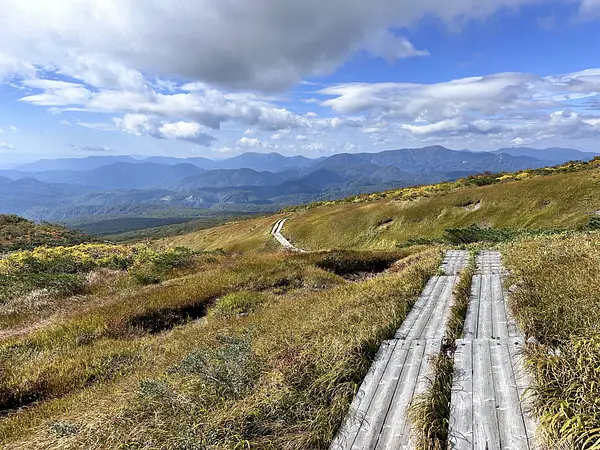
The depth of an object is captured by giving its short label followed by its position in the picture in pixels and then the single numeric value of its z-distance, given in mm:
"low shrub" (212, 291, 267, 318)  12500
